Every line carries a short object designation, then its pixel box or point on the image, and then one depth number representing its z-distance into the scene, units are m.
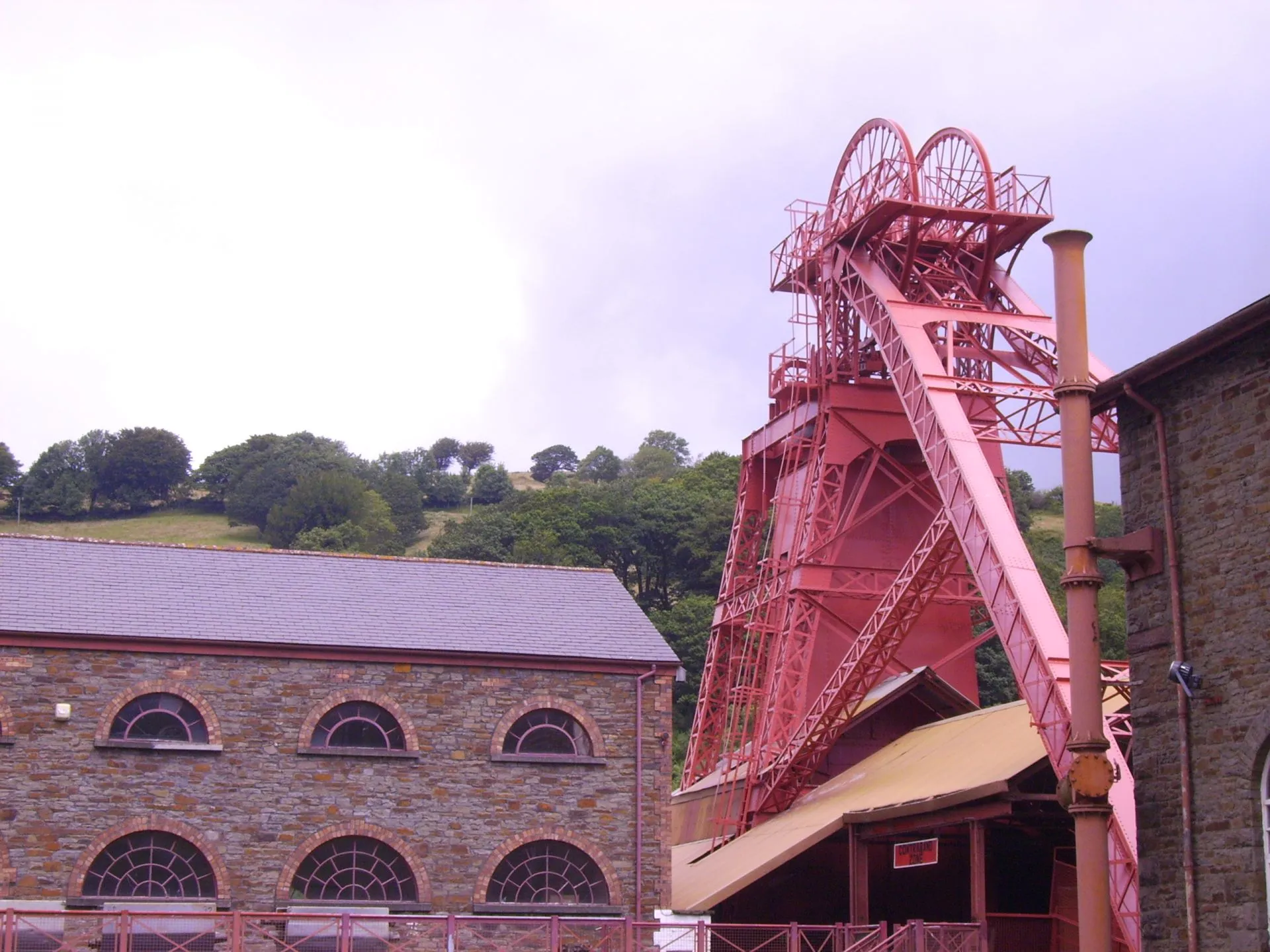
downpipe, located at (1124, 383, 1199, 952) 14.26
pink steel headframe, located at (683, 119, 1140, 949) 25.31
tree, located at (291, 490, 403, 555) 72.44
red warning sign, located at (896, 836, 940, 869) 21.36
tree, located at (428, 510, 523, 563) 66.94
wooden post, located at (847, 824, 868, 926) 22.62
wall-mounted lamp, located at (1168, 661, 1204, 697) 14.51
